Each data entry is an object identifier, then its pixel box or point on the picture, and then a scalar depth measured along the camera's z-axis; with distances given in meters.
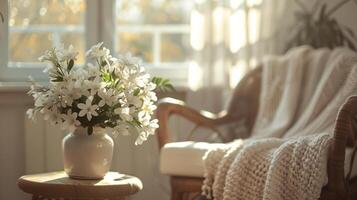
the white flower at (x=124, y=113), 2.22
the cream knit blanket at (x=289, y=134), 2.32
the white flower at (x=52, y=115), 2.23
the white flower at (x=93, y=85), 2.20
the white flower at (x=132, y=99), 2.24
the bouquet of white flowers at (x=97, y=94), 2.21
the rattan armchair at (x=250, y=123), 2.25
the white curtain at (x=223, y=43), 3.37
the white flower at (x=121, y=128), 2.25
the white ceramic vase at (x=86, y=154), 2.28
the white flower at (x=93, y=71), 2.26
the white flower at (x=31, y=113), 2.29
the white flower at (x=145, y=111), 2.29
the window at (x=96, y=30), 3.39
